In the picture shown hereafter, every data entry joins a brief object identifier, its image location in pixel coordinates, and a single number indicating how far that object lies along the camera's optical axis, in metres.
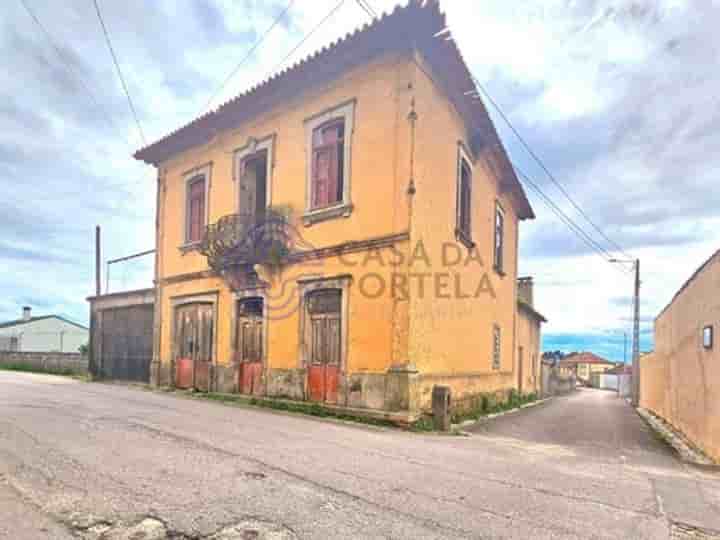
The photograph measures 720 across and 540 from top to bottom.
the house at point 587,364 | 86.72
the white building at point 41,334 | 45.81
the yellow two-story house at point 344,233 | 9.78
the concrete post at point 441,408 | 9.16
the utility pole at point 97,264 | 29.02
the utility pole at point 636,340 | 25.07
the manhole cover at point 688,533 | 3.99
